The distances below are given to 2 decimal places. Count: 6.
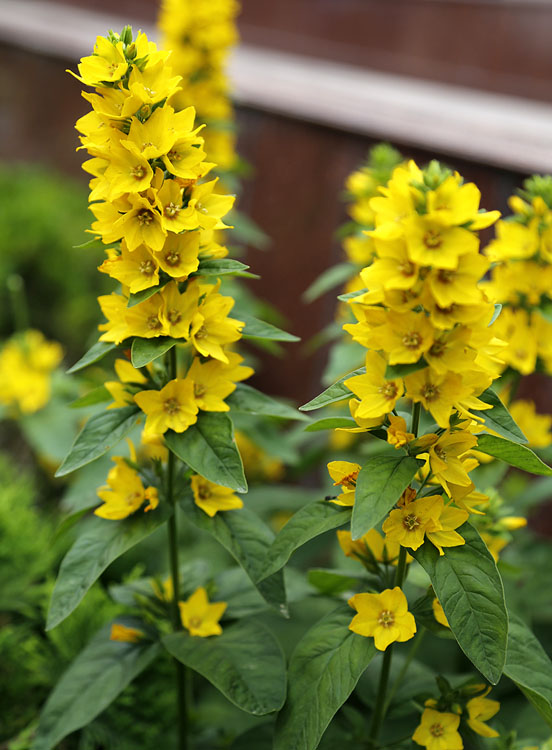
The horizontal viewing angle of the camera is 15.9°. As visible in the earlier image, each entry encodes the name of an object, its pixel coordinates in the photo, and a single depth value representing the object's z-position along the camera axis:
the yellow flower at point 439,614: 0.72
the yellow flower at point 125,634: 0.77
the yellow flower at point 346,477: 0.71
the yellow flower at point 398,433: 0.69
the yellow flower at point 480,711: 0.73
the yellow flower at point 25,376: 1.13
